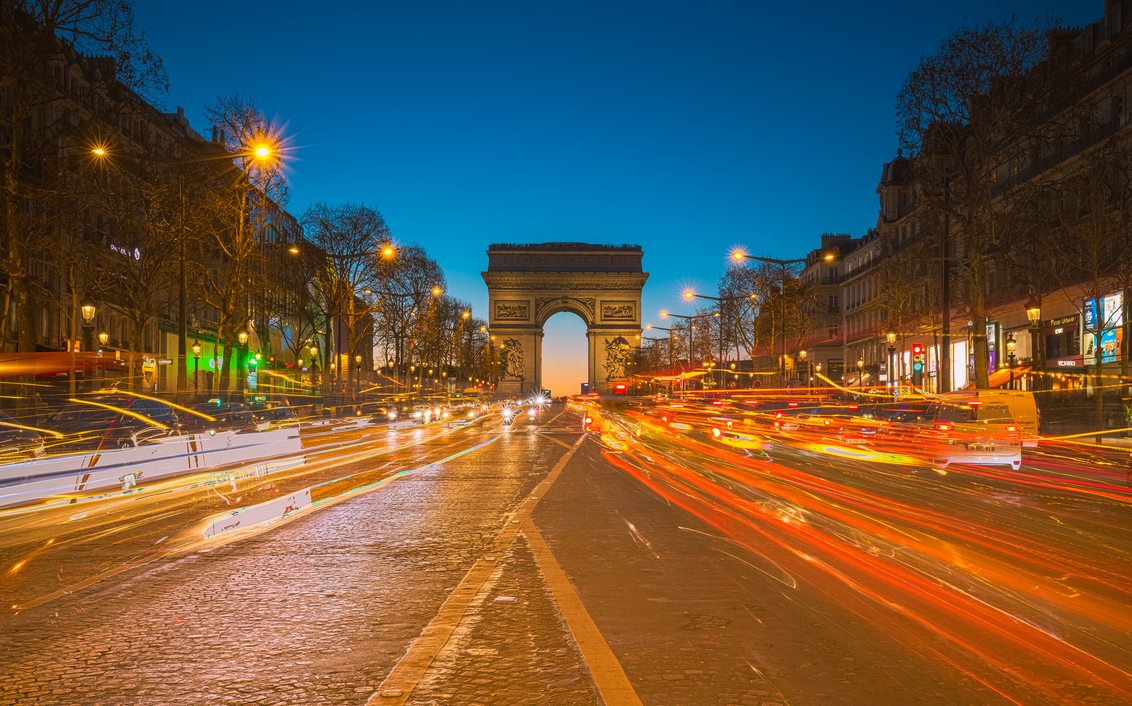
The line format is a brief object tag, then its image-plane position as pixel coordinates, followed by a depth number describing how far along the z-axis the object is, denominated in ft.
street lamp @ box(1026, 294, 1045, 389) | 104.22
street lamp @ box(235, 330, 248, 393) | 214.48
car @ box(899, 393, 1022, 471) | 61.46
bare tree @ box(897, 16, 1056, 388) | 97.76
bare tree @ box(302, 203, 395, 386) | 167.73
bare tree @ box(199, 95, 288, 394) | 119.96
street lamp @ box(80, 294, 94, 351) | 152.88
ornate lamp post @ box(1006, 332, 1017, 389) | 145.26
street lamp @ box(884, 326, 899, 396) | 162.90
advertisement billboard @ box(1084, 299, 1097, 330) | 121.41
